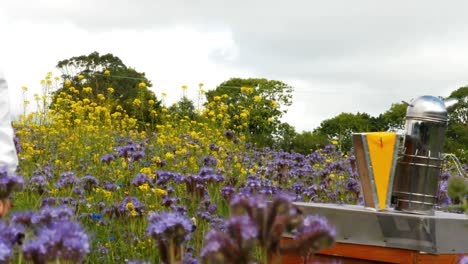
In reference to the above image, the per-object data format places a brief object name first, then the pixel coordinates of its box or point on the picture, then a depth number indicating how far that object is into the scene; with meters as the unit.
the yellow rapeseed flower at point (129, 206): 4.02
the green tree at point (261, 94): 33.31
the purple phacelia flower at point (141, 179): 4.58
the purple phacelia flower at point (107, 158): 5.24
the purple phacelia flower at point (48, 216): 1.66
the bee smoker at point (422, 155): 3.63
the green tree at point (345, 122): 35.47
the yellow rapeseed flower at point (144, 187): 4.44
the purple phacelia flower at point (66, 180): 4.63
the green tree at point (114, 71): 31.32
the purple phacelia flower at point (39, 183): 4.63
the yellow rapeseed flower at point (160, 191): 4.31
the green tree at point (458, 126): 25.05
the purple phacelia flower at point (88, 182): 4.63
